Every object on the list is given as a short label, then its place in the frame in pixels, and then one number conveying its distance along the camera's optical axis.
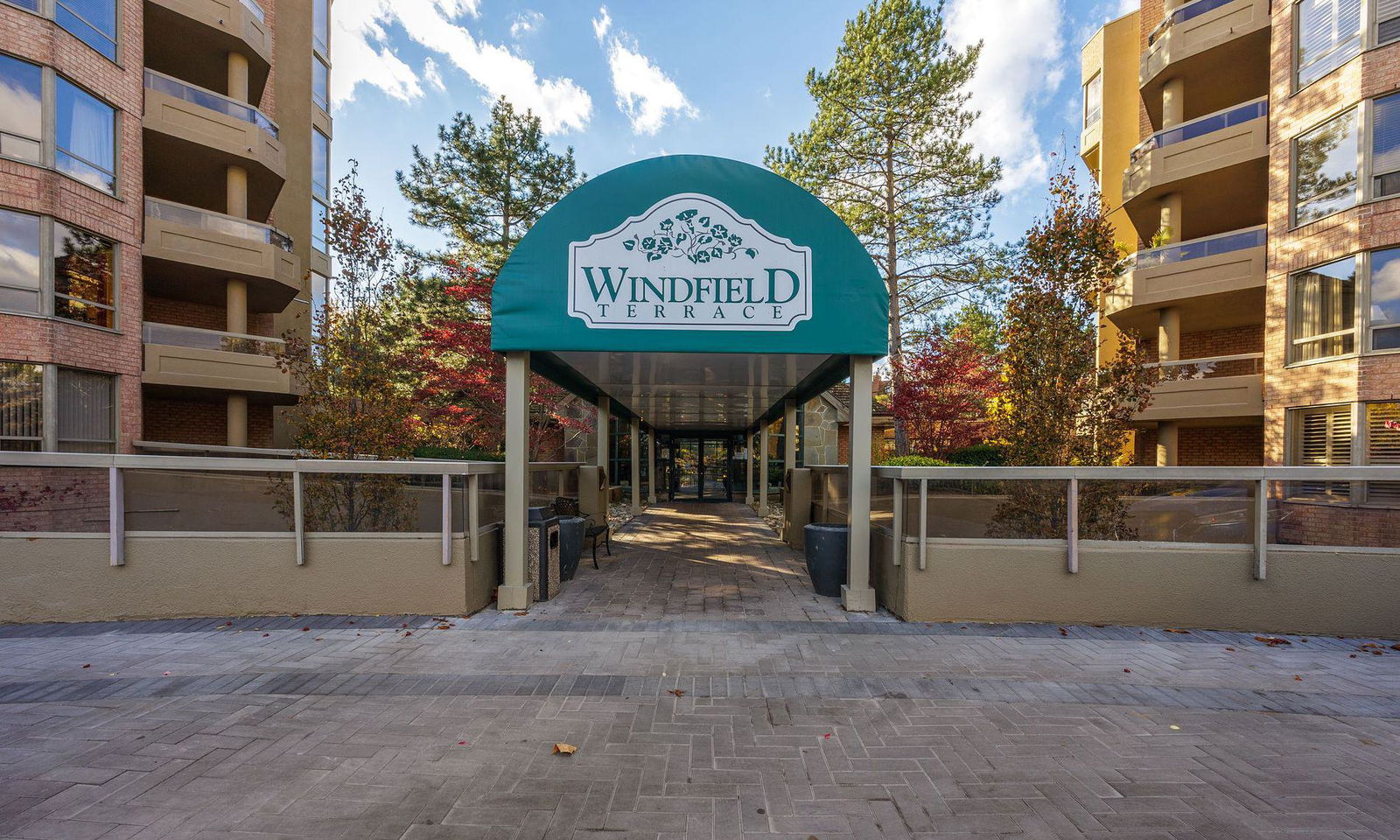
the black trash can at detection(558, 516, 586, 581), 7.69
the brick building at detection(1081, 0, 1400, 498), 10.14
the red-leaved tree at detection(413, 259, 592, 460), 14.97
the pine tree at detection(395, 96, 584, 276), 20.17
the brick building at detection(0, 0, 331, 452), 10.16
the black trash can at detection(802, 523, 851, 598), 6.99
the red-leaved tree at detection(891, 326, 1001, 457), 16.42
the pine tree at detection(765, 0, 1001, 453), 17.22
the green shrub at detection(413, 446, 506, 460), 15.42
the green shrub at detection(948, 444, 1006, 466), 15.37
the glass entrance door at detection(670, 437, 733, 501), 22.16
